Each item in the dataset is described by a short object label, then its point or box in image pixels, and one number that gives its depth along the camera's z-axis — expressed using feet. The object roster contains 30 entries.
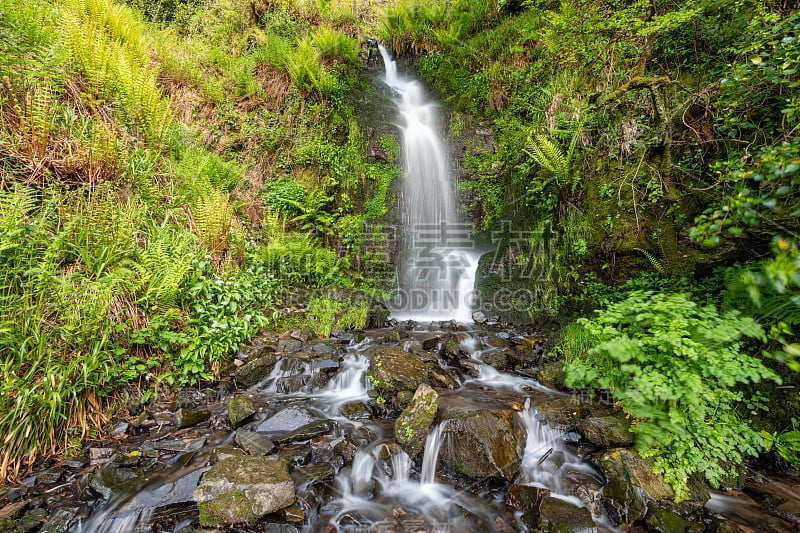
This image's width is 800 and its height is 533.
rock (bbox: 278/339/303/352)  14.90
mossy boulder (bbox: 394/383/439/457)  9.88
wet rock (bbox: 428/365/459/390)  13.08
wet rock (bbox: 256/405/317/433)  10.72
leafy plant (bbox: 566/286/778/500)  7.23
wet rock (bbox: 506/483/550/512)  8.35
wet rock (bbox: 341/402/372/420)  11.64
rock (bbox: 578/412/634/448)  9.41
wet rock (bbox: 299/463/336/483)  9.02
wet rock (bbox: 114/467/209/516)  7.84
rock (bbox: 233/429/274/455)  9.68
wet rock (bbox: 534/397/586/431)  10.50
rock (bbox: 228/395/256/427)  10.87
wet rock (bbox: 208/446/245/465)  9.21
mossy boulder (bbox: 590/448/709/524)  7.83
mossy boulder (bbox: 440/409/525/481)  9.16
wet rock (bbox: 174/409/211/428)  10.71
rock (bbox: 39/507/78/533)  7.16
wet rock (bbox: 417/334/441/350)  15.69
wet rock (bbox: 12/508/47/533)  6.98
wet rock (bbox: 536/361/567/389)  12.52
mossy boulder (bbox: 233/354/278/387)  12.82
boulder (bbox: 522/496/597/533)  7.46
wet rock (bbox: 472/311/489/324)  19.74
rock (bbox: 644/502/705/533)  7.39
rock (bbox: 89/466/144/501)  8.11
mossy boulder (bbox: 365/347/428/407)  12.20
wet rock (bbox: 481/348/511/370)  14.30
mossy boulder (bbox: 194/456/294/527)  7.38
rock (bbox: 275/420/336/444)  10.29
